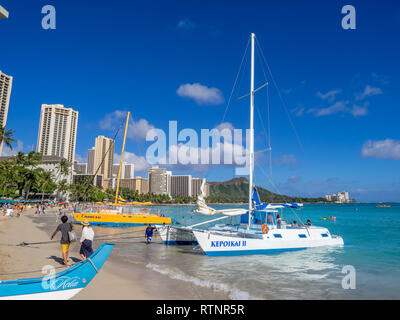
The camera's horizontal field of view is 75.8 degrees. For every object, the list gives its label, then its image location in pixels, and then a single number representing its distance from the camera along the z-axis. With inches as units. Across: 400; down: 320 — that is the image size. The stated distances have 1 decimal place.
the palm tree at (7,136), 1870.2
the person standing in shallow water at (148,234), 842.8
